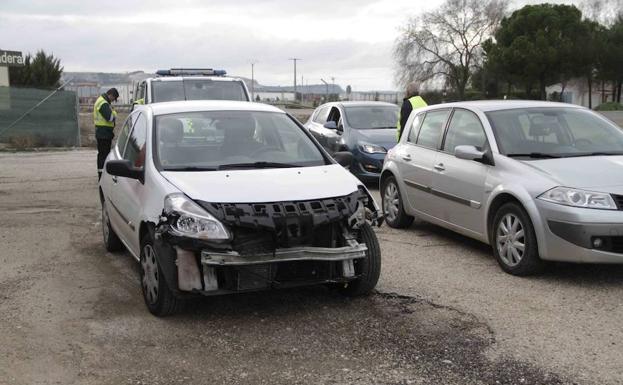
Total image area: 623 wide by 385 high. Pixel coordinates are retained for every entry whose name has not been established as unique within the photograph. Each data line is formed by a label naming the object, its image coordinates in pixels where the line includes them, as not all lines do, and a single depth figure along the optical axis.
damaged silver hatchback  4.61
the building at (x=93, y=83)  56.56
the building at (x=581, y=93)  56.19
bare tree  58.56
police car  11.36
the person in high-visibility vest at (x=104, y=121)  12.26
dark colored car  11.70
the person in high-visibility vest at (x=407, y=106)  11.02
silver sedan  5.46
